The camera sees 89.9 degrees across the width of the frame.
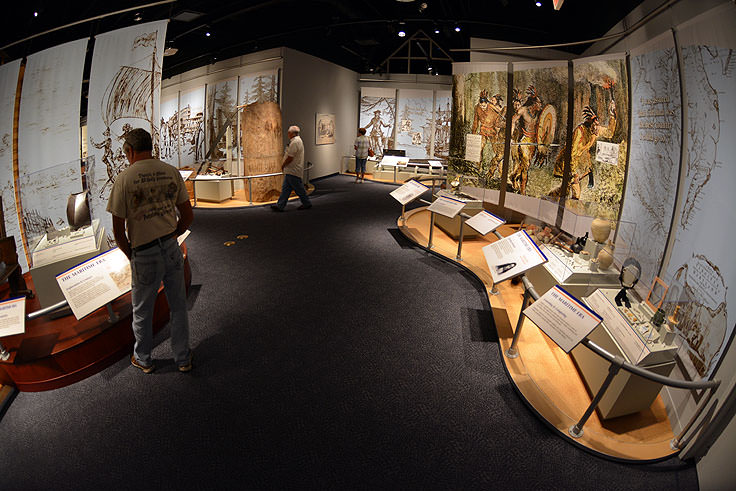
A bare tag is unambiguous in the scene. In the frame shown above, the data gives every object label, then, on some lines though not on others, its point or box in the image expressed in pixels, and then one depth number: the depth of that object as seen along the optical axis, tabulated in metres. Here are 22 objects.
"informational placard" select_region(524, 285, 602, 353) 2.45
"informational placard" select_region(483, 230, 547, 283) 3.51
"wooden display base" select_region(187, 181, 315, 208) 8.91
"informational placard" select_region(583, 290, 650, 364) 2.64
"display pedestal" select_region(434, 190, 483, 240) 6.95
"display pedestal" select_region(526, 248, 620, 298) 3.69
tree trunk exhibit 8.87
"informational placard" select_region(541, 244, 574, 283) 3.90
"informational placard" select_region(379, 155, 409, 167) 13.23
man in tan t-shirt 2.57
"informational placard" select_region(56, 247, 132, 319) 2.88
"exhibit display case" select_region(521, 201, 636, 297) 3.73
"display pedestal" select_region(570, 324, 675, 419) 2.60
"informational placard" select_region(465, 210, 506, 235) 4.71
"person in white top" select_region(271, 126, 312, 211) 7.96
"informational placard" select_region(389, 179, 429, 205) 6.63
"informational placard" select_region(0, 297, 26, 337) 2.61
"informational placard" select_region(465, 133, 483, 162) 7.37
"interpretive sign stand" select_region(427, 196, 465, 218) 5.56
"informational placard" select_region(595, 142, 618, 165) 4.85
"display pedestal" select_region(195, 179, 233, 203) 9.04
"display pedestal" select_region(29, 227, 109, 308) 3.34
